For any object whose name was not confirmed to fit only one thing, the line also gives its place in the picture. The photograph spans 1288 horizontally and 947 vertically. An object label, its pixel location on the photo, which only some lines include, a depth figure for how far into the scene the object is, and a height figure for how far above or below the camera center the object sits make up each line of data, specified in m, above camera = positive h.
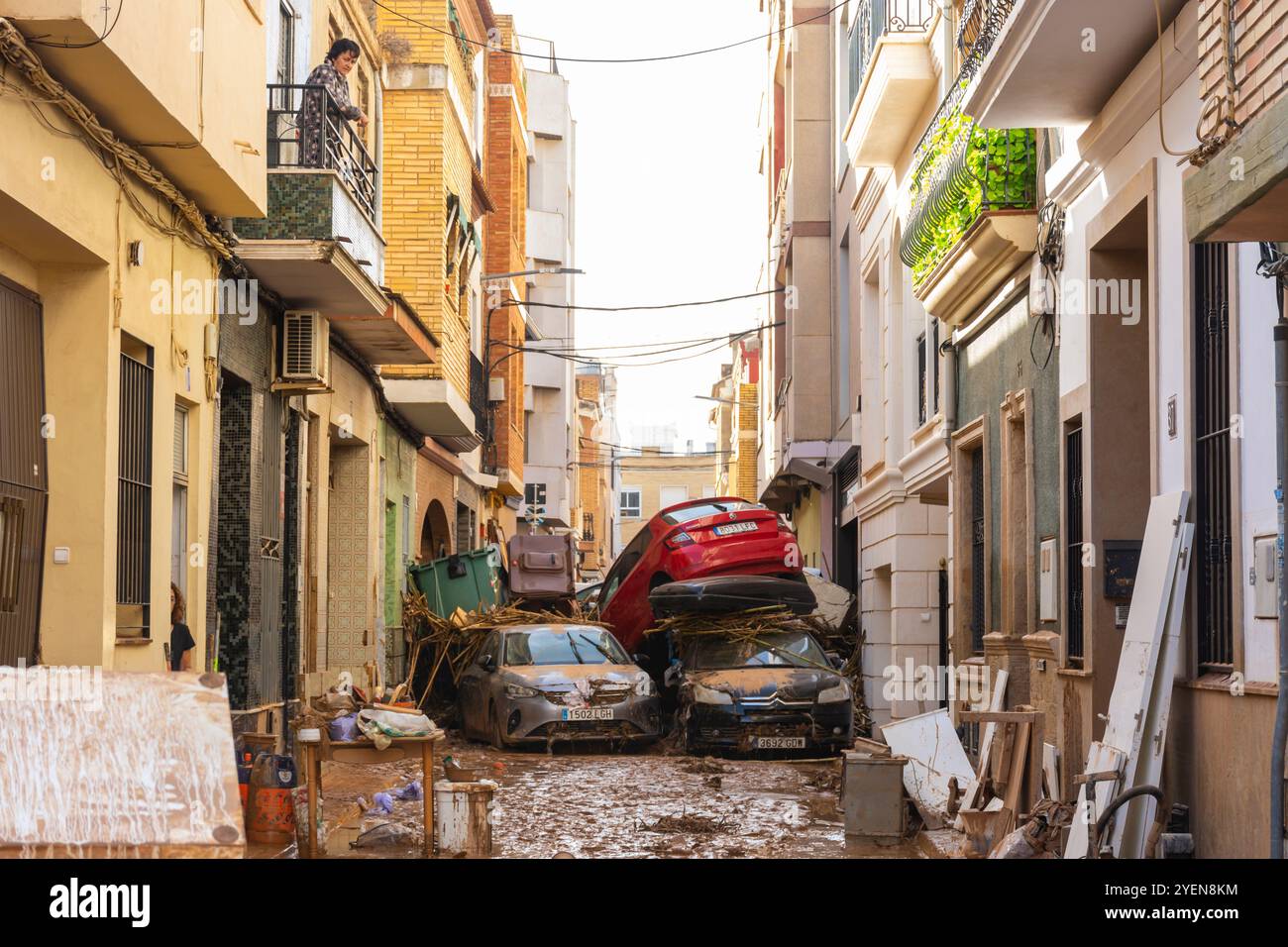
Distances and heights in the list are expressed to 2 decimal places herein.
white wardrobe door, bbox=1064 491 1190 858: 7.41 -0.48
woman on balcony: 13.82 +4.09
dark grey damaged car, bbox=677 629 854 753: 15.72 -1.58
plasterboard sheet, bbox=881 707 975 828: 11.24 -1.51
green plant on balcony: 11.41 +2.87
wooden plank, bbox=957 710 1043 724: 8.84 -0.94
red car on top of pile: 20.45 +0.03
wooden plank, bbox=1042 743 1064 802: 9.88 -1.40
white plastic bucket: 9.27 -1.59
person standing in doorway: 11.51 -0.63
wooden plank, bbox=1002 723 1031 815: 8.95 -1.26
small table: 9.20 -1.20
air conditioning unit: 14.73 +1.99
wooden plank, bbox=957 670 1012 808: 10.04 -1.30
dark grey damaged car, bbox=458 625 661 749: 15.92 -1.48
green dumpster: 22.98 -0.44
